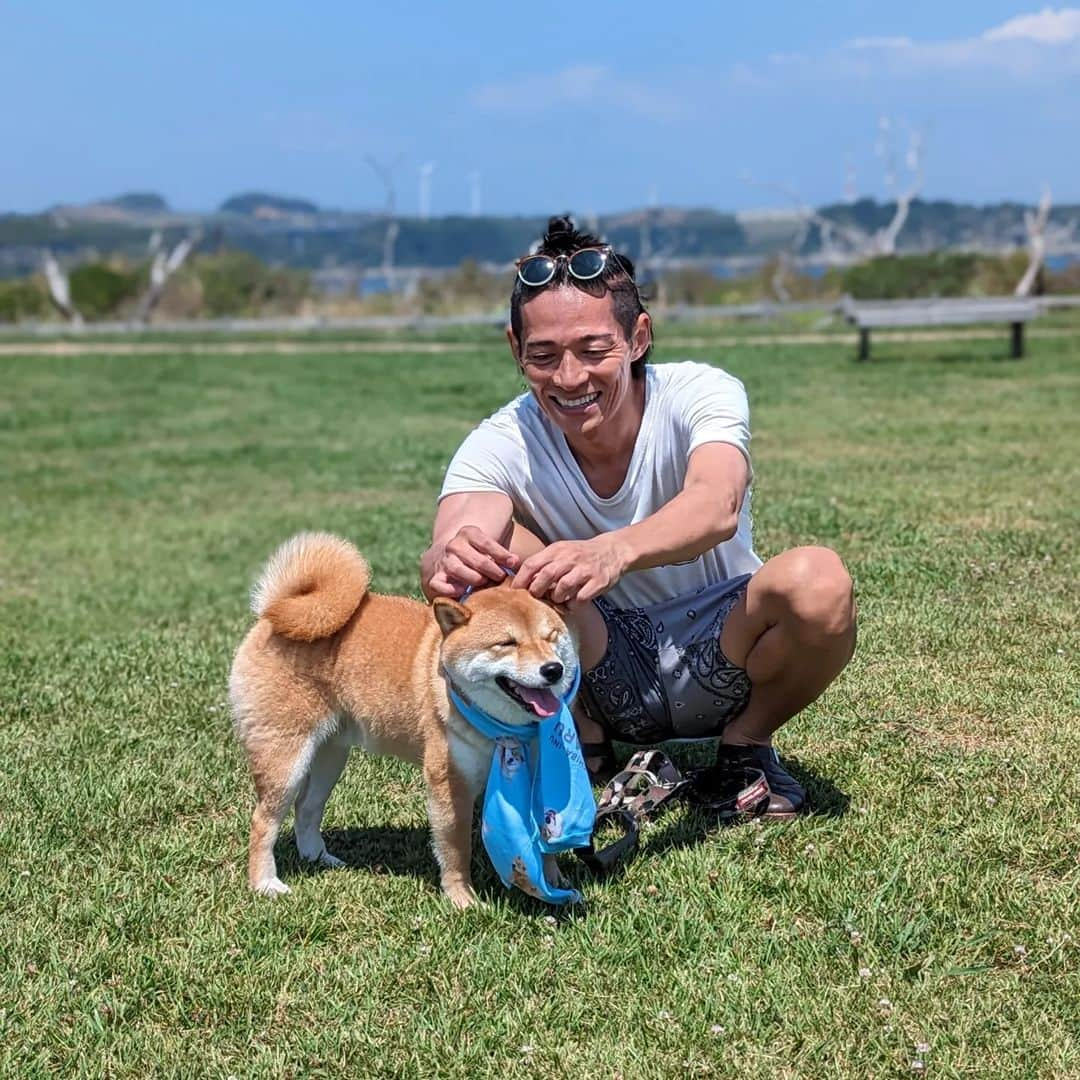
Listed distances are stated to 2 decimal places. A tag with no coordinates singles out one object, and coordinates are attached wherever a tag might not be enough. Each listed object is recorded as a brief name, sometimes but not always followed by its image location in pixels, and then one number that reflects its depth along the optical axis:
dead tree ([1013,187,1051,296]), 34.84
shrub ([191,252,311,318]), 42.56
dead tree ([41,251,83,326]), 39.25
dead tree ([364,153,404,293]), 47.66
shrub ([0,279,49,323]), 39.75
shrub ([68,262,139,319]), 41.00
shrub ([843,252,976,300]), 35.94
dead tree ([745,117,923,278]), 44.28
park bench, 18.92
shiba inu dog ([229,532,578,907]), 3.37
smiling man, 3.45
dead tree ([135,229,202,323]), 40.78
